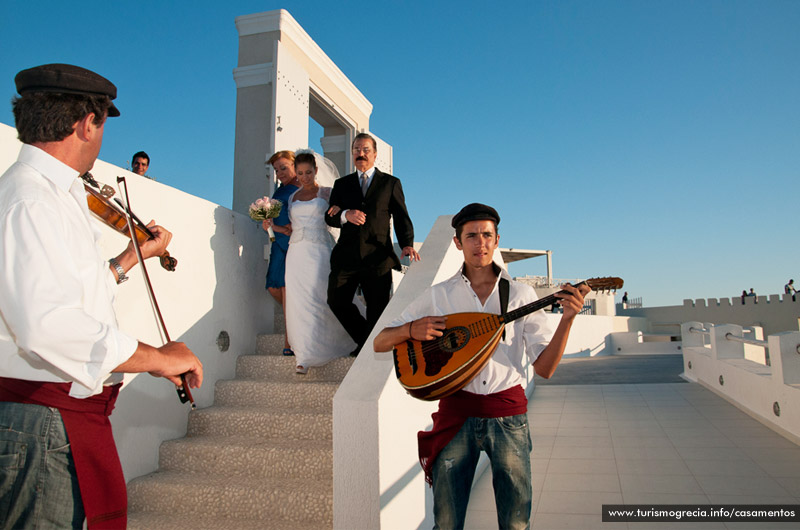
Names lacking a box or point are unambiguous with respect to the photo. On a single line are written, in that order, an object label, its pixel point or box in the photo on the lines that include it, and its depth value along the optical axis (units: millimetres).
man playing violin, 1081
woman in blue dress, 4195
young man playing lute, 1816
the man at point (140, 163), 4969
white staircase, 2674
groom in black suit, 3615
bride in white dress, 3770
